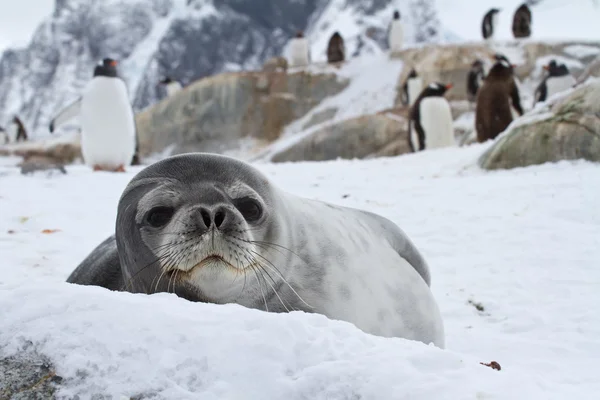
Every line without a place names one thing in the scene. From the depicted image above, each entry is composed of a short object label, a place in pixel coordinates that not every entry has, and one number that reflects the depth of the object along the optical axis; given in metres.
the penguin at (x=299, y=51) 27.36
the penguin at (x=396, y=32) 27.98
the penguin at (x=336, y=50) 26.67
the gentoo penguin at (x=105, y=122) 9.90
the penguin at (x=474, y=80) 19.75
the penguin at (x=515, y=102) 12.56
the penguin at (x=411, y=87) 21.00
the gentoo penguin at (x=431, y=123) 13.84
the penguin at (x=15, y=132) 33.25
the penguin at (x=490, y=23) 24.50
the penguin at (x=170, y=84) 31.71
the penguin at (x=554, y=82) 16.78
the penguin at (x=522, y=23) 26.08
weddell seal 2.00
